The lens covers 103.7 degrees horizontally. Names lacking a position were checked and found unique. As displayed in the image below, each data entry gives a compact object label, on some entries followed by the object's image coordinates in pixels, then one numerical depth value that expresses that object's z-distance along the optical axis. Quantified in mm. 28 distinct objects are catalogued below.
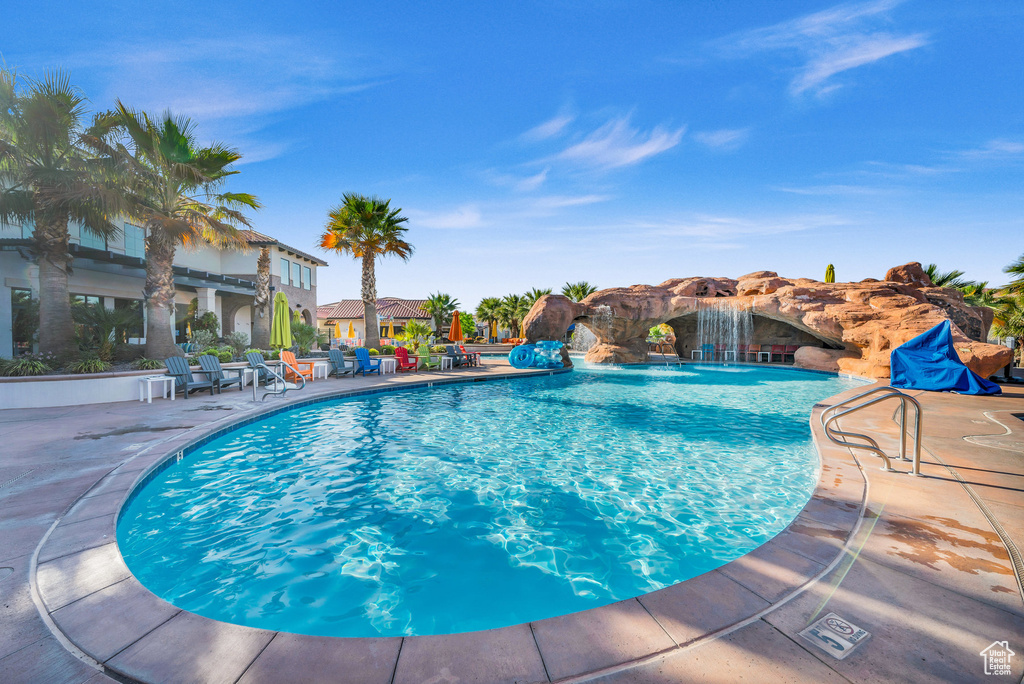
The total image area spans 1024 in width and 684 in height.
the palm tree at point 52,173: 9133
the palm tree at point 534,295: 43938
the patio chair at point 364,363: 14859
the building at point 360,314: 41922
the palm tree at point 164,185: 10625
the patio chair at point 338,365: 14328
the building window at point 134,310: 16797
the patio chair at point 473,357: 18847
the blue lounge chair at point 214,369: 10328
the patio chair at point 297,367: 12655
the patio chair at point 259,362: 12093
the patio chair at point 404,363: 16438
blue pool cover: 10367
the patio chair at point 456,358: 17620
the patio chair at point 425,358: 16694
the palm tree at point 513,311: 43812
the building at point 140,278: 13234
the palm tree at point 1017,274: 17609
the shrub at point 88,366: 9516
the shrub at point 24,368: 8953
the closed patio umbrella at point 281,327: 14992
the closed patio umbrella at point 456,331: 22327
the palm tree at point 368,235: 18891
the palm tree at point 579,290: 42375
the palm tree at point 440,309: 40969
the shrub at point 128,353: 11495
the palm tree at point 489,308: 46938
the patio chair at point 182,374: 9703
